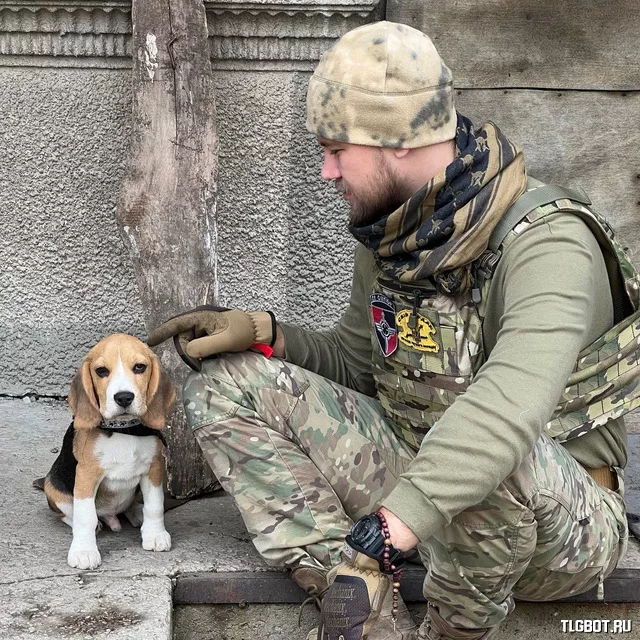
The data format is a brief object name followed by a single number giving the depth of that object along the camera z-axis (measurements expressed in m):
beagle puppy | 2.86
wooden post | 3.34
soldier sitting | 2.09
